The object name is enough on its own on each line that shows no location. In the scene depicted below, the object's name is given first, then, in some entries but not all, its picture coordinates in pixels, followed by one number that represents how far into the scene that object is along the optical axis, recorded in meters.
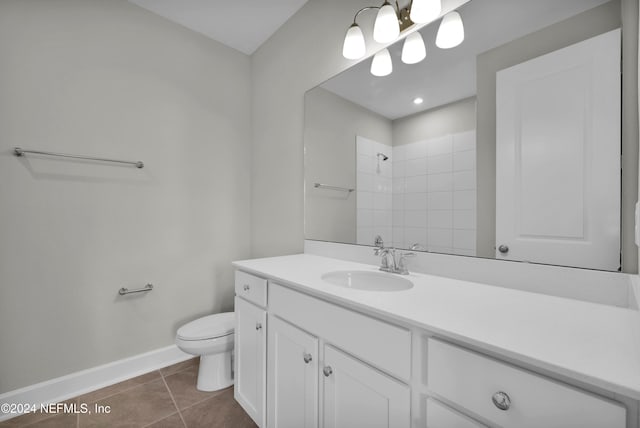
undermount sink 1.21
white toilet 1.62
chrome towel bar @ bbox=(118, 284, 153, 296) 1.80
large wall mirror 0.82
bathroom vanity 0.50
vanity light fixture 1.15
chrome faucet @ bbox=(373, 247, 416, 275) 1.23
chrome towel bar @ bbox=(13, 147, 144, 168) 1.47
